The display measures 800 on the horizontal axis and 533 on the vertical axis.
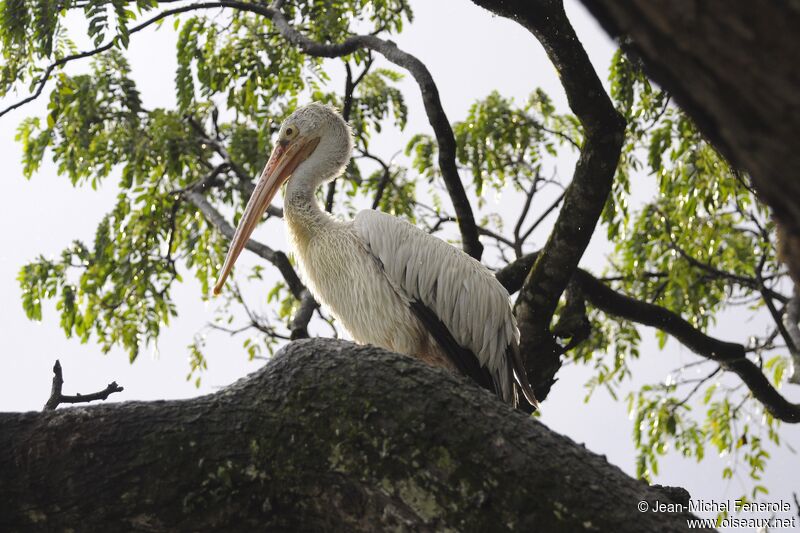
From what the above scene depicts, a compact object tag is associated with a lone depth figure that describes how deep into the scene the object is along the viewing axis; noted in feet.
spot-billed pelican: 32.67
